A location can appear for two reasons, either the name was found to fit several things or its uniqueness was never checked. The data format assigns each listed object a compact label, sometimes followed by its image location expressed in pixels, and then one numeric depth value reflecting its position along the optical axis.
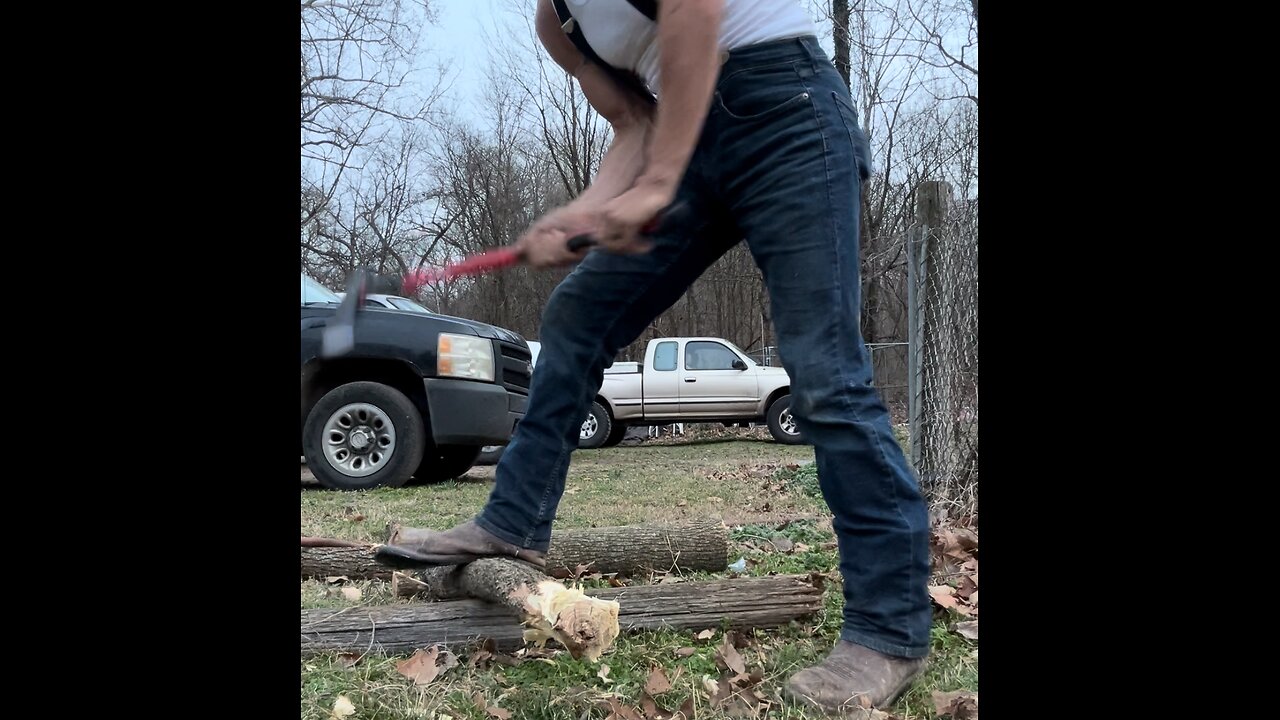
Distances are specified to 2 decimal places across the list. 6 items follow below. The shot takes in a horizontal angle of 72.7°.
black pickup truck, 5.83
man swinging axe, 1.67
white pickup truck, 12.95
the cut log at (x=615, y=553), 2.98
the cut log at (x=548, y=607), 2.13
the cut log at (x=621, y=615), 2.25
